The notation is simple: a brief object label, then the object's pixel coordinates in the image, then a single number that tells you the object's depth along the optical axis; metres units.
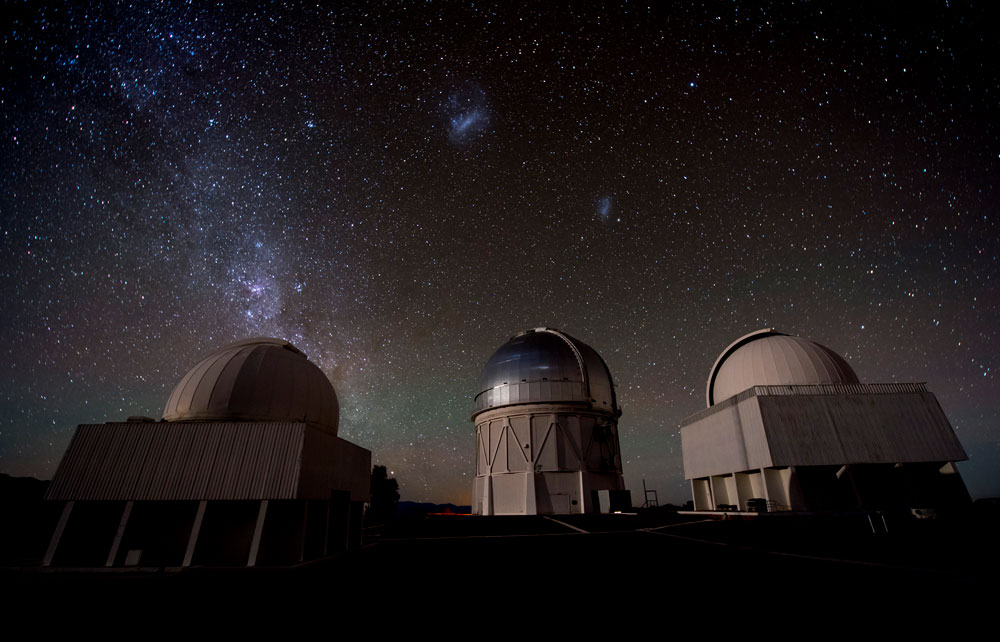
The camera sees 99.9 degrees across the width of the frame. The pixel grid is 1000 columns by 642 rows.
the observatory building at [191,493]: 10.92
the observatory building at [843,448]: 18.39
